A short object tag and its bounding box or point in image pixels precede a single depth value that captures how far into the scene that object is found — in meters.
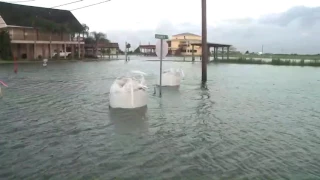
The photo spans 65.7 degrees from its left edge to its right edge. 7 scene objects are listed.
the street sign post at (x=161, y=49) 10.63
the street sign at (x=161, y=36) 9.98
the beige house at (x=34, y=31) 41.54
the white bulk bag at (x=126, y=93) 8.42
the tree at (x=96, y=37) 59.90
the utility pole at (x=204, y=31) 15.20
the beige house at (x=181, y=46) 92.28
